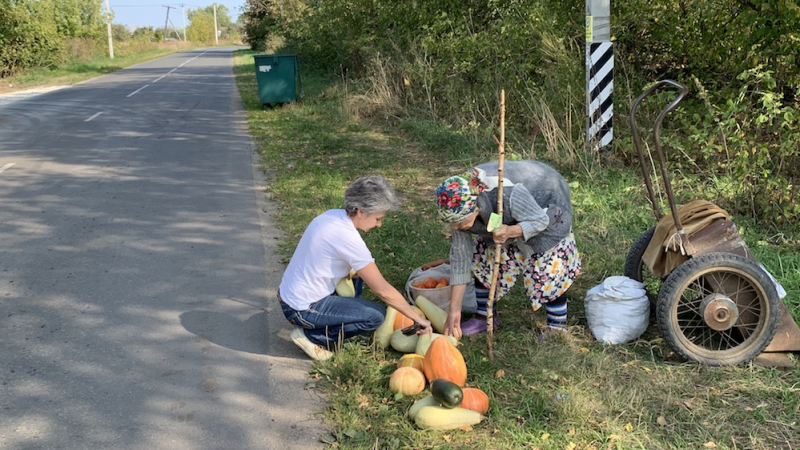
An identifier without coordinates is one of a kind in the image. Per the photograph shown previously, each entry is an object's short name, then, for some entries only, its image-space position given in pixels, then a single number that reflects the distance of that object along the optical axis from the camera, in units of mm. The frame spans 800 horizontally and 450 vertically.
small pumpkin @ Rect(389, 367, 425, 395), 3604
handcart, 3697
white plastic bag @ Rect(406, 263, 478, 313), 4680
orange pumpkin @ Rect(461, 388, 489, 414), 3381
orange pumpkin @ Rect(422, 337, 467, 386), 3590
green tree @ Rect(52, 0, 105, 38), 38312
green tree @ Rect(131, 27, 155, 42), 74088
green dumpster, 15961
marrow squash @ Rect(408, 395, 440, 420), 3374
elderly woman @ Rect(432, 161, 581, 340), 3818
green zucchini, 3248
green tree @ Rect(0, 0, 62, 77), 29750
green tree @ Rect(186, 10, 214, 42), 107388
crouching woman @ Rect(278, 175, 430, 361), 3871
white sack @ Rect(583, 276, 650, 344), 4117
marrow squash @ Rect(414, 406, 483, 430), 3242
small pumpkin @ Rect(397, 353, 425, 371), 3771
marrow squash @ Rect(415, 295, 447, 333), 4480
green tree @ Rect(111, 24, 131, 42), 65625
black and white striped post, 7777
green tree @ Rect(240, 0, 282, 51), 34625
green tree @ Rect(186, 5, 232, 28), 135888
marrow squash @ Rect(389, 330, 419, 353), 4113
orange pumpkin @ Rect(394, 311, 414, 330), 4305
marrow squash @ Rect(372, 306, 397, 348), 4185
